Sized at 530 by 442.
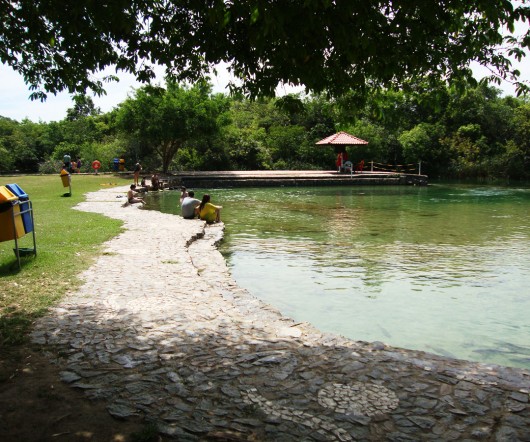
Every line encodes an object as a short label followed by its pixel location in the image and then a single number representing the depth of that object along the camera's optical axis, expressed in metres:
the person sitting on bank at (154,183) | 25.39
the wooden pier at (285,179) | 29.97
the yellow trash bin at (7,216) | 6.84
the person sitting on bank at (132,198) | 18.41
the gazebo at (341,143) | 34.41
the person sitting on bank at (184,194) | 16.97
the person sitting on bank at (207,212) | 14.16
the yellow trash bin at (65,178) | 20.77
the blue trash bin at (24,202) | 7.53
